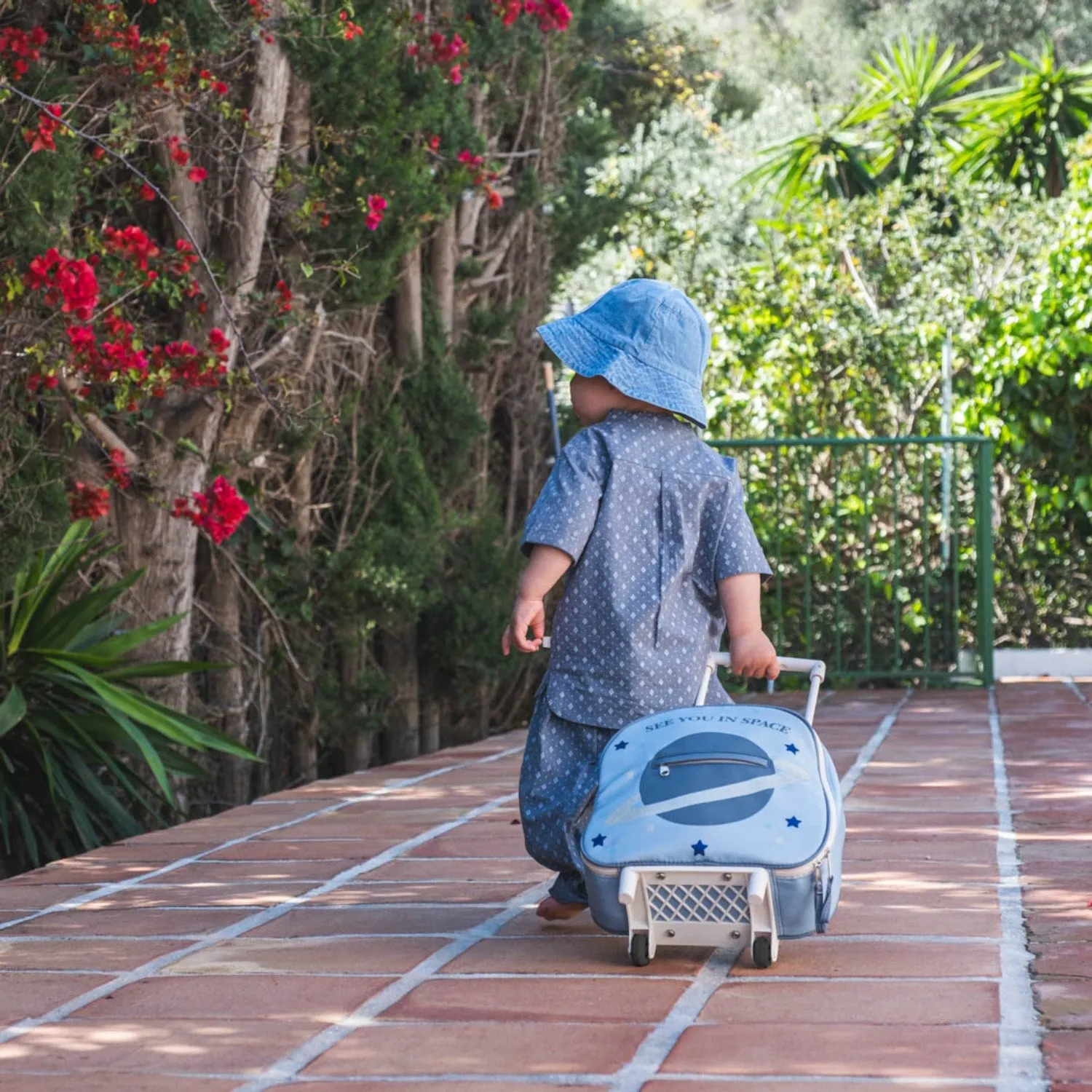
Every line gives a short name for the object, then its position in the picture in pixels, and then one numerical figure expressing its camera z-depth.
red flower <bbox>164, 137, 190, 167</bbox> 9.89
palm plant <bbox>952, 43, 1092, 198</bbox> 23.56
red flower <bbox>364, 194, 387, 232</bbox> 11.09
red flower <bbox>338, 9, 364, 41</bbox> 10.38
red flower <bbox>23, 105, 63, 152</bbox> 8.55
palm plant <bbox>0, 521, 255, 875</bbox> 9.45
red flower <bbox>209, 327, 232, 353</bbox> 9.83
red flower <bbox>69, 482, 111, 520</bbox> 9.79
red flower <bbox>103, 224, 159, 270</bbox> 9.52
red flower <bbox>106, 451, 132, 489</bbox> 10.11
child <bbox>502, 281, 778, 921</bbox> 5.70
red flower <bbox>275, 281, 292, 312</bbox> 10.92
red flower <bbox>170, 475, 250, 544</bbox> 9.96
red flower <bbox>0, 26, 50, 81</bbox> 8.91
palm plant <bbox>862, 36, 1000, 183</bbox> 24.75
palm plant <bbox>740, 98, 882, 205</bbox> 25.07
